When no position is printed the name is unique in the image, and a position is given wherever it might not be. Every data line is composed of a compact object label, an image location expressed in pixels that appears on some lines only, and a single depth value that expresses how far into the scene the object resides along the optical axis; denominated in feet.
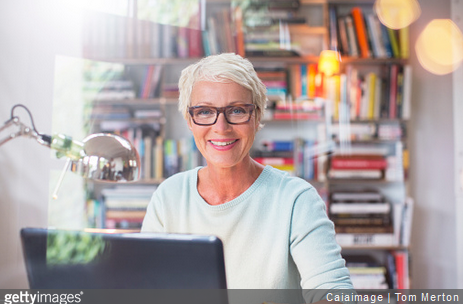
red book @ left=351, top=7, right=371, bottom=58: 7.40
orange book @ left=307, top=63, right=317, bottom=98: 7.54
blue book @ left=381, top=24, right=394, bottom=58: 7.45
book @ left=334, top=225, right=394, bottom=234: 7.30
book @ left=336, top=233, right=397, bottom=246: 7.27
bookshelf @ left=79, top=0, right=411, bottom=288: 7.39
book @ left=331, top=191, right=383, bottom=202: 7.39
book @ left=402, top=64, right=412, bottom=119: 7.41
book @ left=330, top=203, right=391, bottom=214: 7.32
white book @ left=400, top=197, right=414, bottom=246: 7.30
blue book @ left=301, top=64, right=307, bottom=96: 7.54
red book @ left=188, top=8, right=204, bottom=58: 7.45
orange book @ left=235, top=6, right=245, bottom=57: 7.42
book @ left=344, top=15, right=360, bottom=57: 7.43
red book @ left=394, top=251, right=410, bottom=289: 7.34
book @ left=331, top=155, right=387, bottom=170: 7.47
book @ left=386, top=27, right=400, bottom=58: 7.47
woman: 2.64
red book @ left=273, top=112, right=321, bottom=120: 7.50
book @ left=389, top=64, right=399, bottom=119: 7.42
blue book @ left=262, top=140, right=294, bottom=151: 7.53
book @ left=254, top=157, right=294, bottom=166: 7.50
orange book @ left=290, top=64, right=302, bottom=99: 7.55
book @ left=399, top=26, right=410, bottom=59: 7.43
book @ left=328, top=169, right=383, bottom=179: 7.47
